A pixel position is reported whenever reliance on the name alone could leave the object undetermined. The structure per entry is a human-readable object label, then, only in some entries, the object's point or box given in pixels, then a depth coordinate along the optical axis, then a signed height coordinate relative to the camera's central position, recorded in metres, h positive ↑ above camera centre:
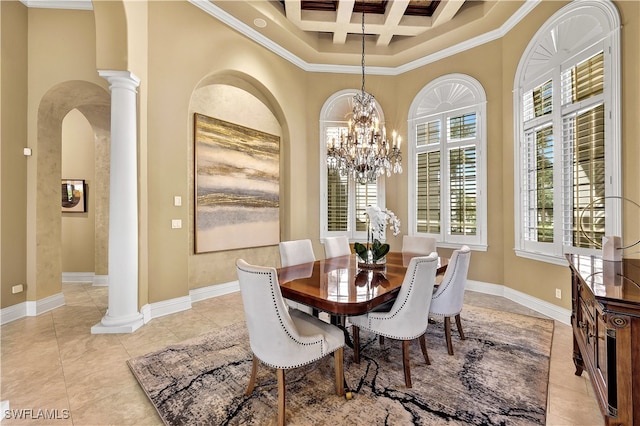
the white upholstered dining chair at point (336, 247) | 3.53 -0.44
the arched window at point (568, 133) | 2.78 +0.92
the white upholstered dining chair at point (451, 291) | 2.47 -0.71
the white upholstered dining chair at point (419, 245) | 3.65 -0.42
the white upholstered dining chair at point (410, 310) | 2.00 -0.71
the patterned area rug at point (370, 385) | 1.76 -1.27
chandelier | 3.30 +0.79
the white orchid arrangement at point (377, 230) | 2.70 -0.17
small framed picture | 5.27 +0.39
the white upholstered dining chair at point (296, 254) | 3.03 -0.45
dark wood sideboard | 1.21 -0.61
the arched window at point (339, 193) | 5.39 +0.39
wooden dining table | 1.79 -0.55
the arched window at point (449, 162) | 4.52 +0.87
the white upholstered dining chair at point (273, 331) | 1.63 -0.71
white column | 3.06 +0.05
